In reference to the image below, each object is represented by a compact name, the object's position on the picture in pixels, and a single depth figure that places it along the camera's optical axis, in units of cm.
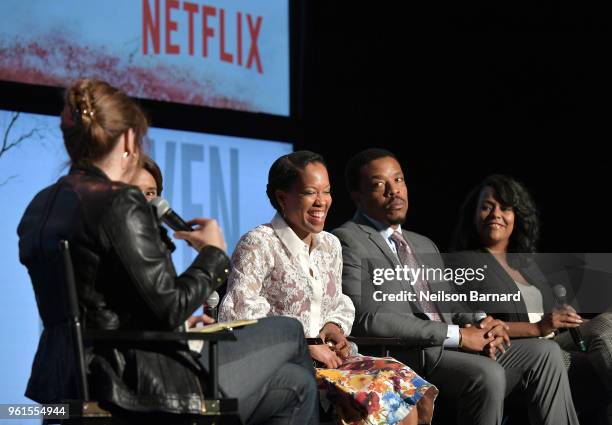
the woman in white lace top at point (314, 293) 643
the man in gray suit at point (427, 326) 764
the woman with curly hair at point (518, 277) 837
